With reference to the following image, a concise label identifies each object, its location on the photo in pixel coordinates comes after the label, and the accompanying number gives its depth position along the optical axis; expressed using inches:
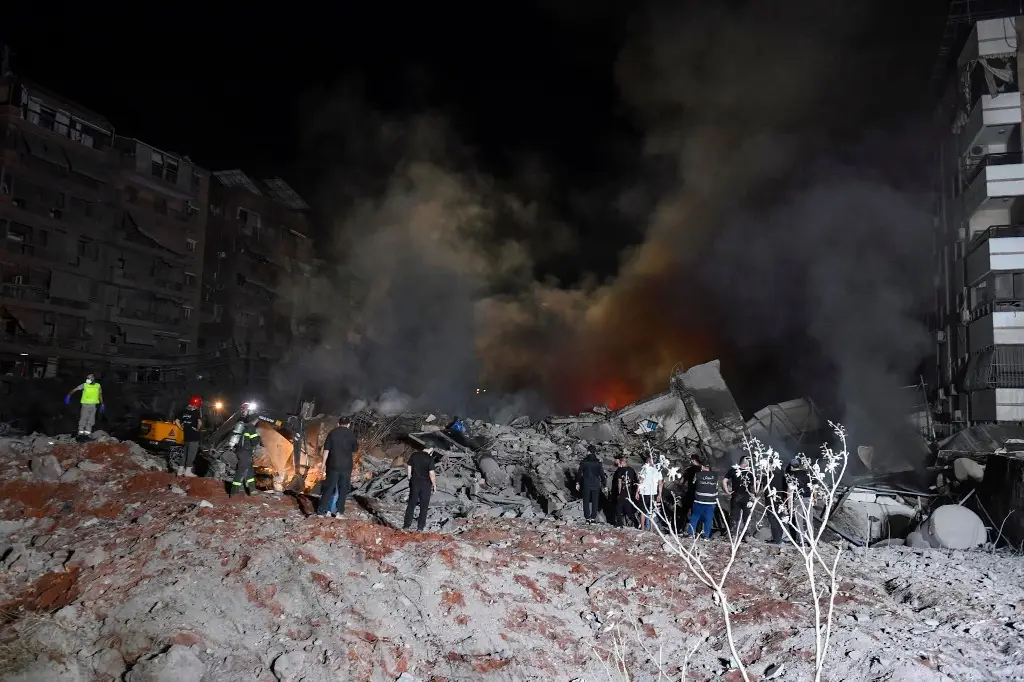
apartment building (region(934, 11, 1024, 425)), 911.7
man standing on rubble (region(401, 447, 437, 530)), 394.9
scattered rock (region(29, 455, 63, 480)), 432.1
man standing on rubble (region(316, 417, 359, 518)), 396.2
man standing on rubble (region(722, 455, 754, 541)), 443.2
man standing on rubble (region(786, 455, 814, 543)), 504.7
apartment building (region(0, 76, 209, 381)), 1111.6
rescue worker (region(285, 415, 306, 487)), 619.6
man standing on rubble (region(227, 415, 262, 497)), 439.2
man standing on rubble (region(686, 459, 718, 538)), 446.0
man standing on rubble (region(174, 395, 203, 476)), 512.1
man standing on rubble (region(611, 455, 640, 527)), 475.5
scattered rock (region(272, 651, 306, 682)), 240.1
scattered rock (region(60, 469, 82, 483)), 430.7
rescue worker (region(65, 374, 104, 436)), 523.2
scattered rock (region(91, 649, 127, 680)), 230.5
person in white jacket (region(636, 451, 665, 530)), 466.3
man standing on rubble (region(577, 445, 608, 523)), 484.7
